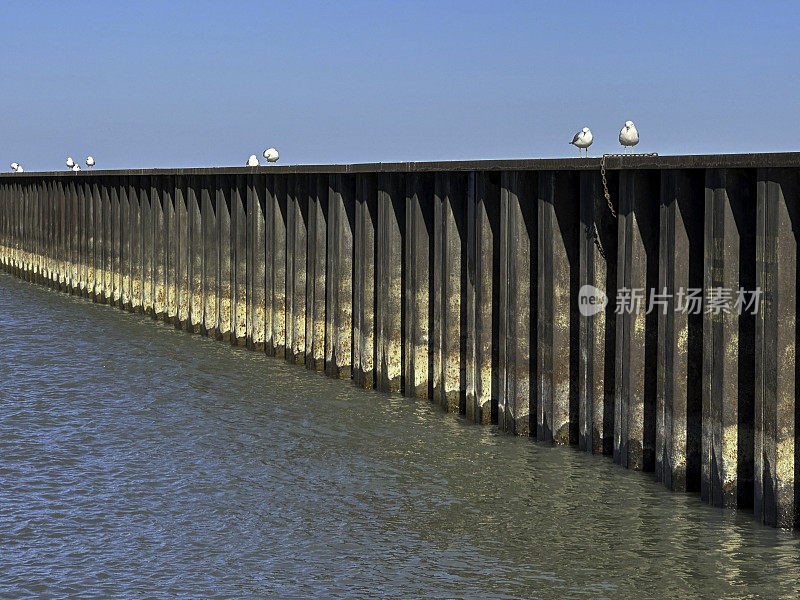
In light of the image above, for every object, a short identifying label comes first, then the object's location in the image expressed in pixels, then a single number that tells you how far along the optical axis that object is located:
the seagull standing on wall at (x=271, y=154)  30.80
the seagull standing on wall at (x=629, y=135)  15.29
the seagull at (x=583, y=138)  17.70
